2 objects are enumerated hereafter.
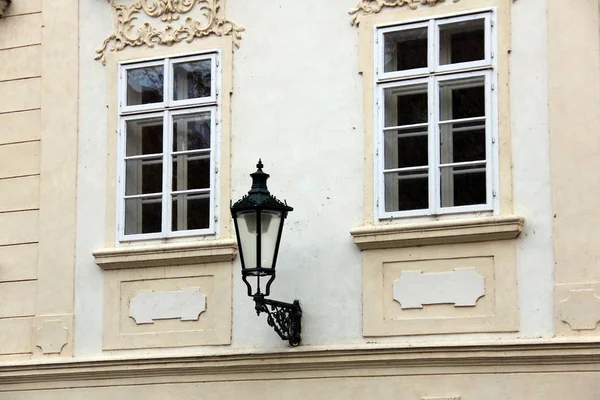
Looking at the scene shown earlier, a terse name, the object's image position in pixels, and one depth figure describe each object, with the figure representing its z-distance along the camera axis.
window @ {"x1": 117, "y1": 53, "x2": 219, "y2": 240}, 14.93
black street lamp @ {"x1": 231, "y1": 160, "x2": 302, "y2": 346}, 13.16
